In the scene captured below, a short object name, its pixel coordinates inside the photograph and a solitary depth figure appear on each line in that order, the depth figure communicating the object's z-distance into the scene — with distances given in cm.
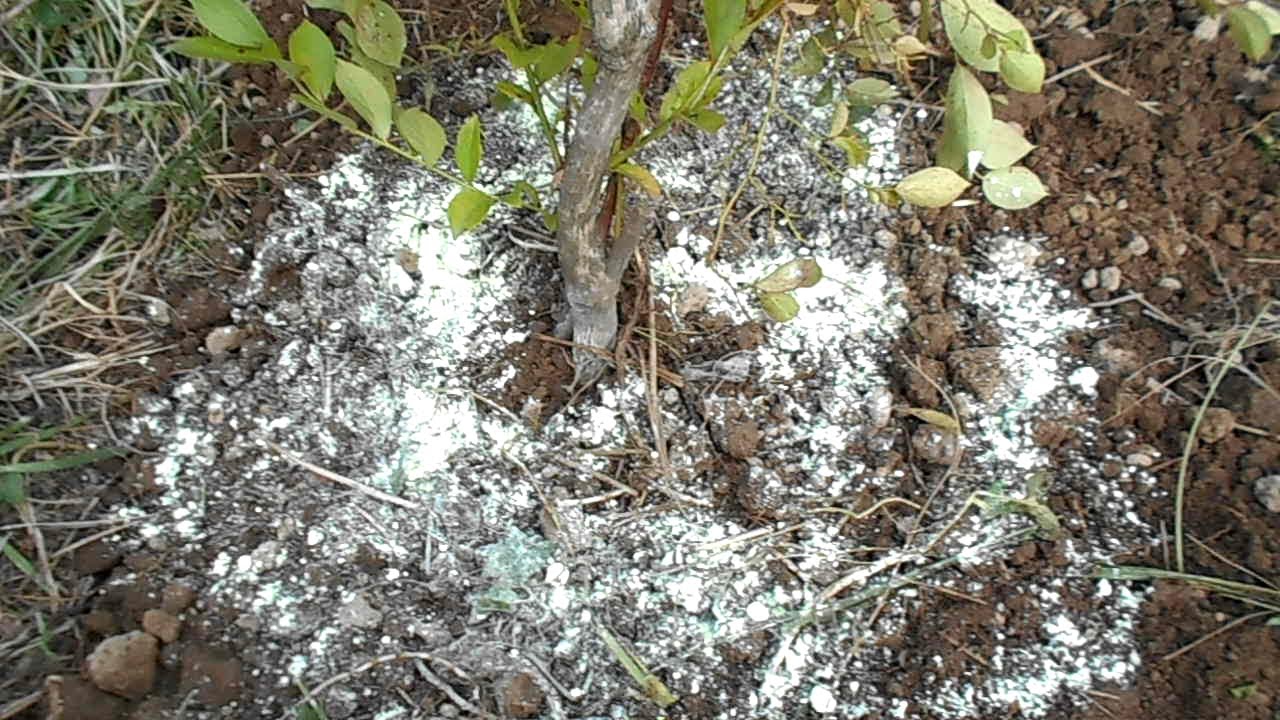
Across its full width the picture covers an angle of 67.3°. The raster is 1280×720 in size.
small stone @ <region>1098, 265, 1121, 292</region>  136
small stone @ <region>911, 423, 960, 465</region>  128
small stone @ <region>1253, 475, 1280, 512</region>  120
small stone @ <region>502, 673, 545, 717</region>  114
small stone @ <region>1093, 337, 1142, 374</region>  132
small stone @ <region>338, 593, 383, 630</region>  118
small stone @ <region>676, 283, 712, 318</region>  136
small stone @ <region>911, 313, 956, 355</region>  133
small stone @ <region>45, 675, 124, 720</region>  108
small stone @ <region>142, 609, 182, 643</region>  113
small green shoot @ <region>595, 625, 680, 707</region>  116
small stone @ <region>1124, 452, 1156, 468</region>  127
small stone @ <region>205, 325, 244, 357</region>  129
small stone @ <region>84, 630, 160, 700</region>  109
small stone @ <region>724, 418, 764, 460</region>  127
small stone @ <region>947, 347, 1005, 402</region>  131
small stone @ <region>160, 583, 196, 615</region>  116
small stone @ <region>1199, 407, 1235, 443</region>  125
